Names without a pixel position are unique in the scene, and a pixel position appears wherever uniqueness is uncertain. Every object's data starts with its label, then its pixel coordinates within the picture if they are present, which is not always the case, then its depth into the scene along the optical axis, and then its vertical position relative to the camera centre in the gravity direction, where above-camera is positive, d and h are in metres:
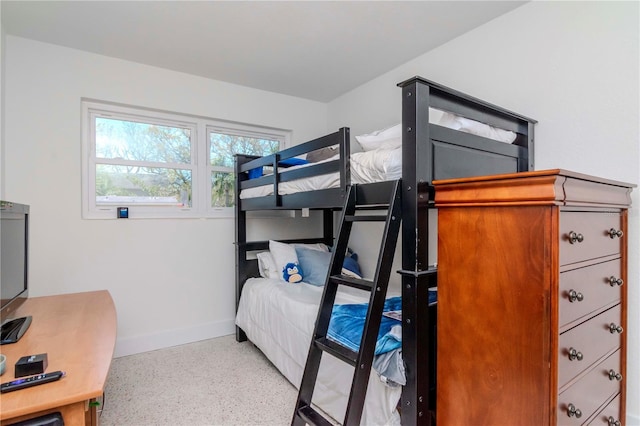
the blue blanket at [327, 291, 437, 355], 1.43 -0.55
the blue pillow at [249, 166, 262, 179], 2.92 +0.35
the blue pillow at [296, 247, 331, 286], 2.80 -0.45
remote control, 0.98 -0.51
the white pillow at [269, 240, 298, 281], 2.88 -0.37
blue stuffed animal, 2.78 -0.51
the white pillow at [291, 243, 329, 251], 3.18 -0.33
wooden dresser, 1.04 -0.30
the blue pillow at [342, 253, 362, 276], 2.99 -0.48
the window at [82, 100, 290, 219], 2.72 +0.45
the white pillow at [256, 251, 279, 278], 2.94 -0.48
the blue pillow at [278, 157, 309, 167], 2.63 +0.40
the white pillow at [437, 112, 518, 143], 1.61 +0.43
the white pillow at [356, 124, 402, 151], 1.70 +0.40
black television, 1.46 -0.28
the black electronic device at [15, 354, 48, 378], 1.06 -0.50
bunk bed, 1.30 +0.14
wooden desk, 0.94 -0.53
